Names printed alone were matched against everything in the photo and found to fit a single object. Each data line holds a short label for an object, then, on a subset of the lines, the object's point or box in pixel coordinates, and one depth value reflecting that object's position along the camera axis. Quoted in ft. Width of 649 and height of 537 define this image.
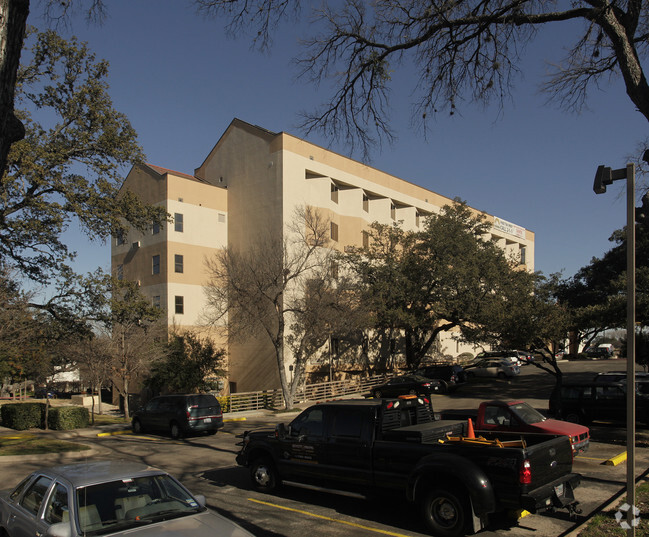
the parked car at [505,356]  139.17
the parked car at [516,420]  42.04
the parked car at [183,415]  63.26
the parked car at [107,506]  16.35
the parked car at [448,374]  117.91
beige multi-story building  121.70
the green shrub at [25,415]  75.92
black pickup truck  23.34
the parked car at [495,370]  133.28
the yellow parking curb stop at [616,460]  40.78
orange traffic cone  29.21
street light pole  19.12
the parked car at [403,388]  99.97
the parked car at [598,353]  196.00
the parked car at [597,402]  57.21
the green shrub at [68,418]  73.82
